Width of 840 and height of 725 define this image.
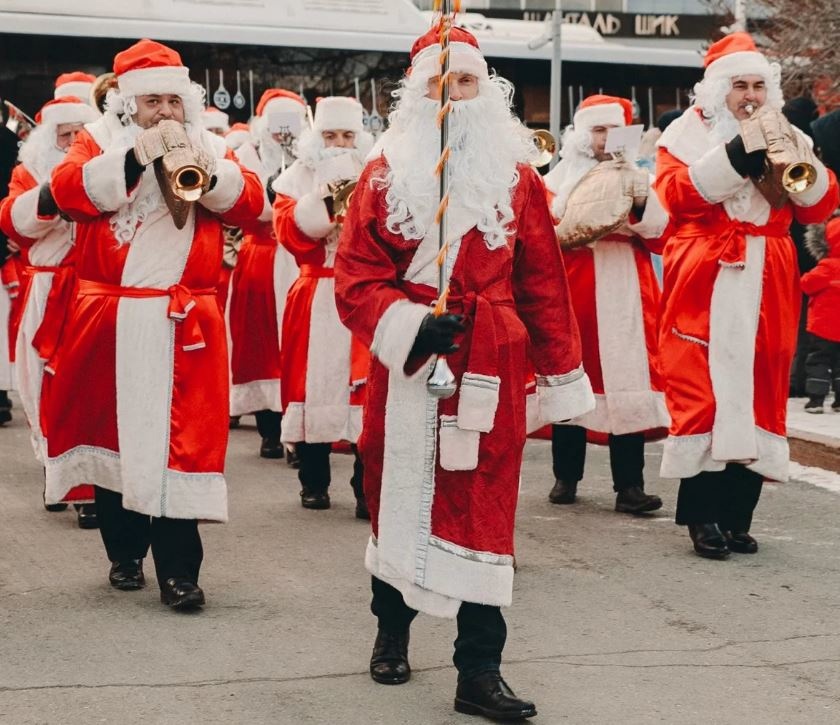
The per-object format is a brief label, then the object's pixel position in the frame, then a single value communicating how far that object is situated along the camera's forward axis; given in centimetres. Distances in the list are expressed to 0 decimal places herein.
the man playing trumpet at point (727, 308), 664
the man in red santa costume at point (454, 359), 462
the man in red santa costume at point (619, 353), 791
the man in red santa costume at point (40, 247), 788
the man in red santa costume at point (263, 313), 988
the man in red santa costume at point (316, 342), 796
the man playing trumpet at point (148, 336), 583
